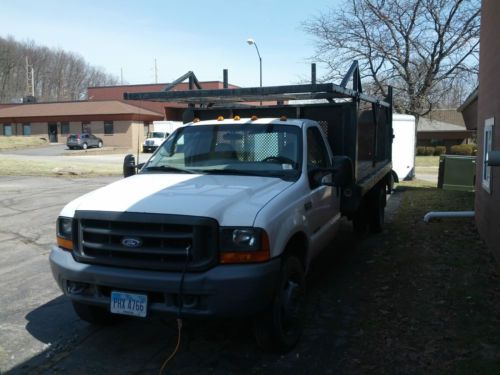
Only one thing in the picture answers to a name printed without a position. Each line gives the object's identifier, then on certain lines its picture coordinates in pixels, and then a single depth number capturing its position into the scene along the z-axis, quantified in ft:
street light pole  107.44
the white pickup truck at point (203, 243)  11.85
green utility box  59.21
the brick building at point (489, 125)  23.56
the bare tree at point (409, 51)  92.99
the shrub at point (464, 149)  142.61
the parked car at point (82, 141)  156.15
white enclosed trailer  71.10
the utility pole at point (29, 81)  332.80
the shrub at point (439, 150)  162.71
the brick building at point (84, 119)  172.65
